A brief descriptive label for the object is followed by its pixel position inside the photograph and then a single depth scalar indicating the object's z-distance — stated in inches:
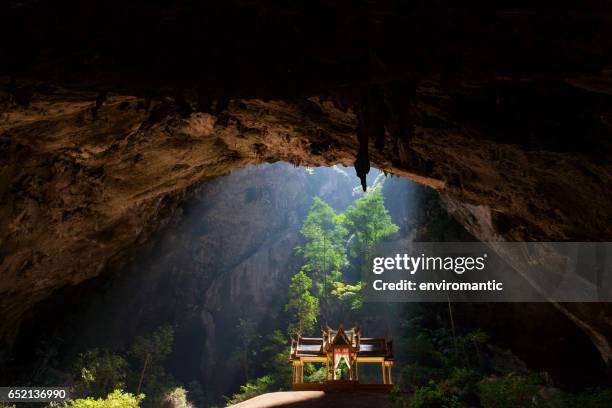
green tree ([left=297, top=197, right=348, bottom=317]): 1071.6
